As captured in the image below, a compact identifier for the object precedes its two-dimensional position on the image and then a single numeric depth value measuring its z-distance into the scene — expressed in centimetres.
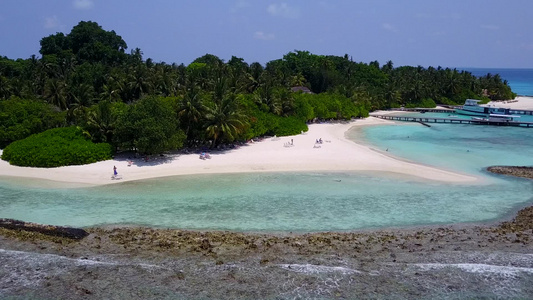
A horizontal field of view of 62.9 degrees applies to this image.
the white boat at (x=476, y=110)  8129
